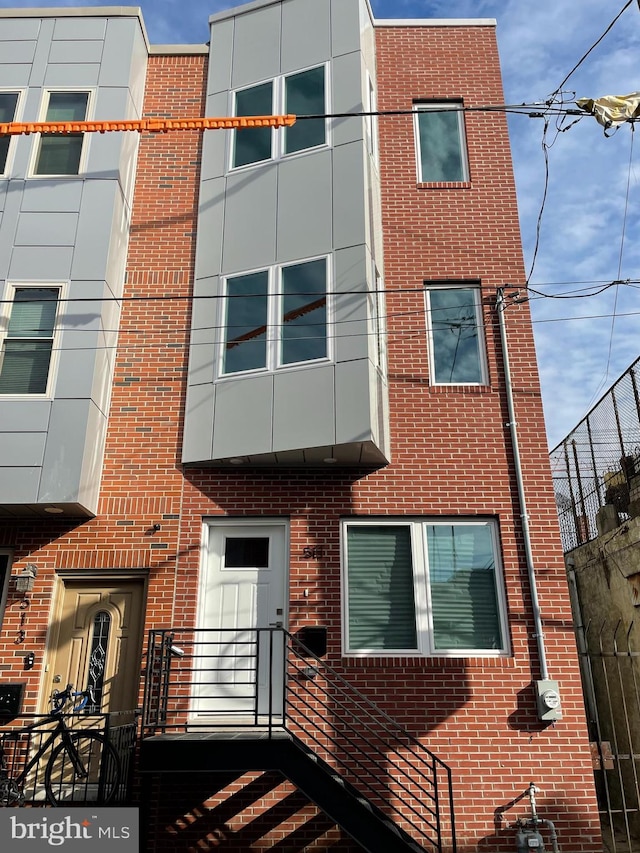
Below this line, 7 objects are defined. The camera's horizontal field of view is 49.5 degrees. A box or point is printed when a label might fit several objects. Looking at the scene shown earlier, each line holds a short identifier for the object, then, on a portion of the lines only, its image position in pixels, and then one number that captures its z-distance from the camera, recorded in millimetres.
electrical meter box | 7270
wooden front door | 7656
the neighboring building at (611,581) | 9703
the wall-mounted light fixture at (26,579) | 7805
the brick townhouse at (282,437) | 7270
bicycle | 6418
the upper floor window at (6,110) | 9648
